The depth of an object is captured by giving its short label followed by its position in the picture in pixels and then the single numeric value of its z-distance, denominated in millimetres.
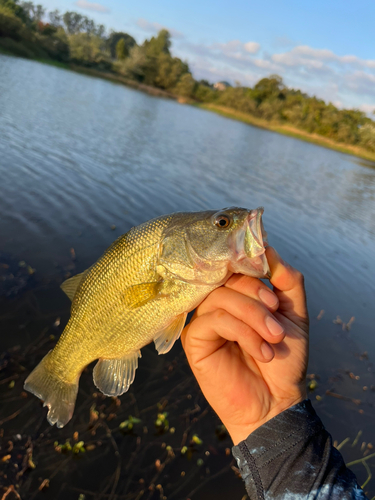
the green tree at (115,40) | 132112
